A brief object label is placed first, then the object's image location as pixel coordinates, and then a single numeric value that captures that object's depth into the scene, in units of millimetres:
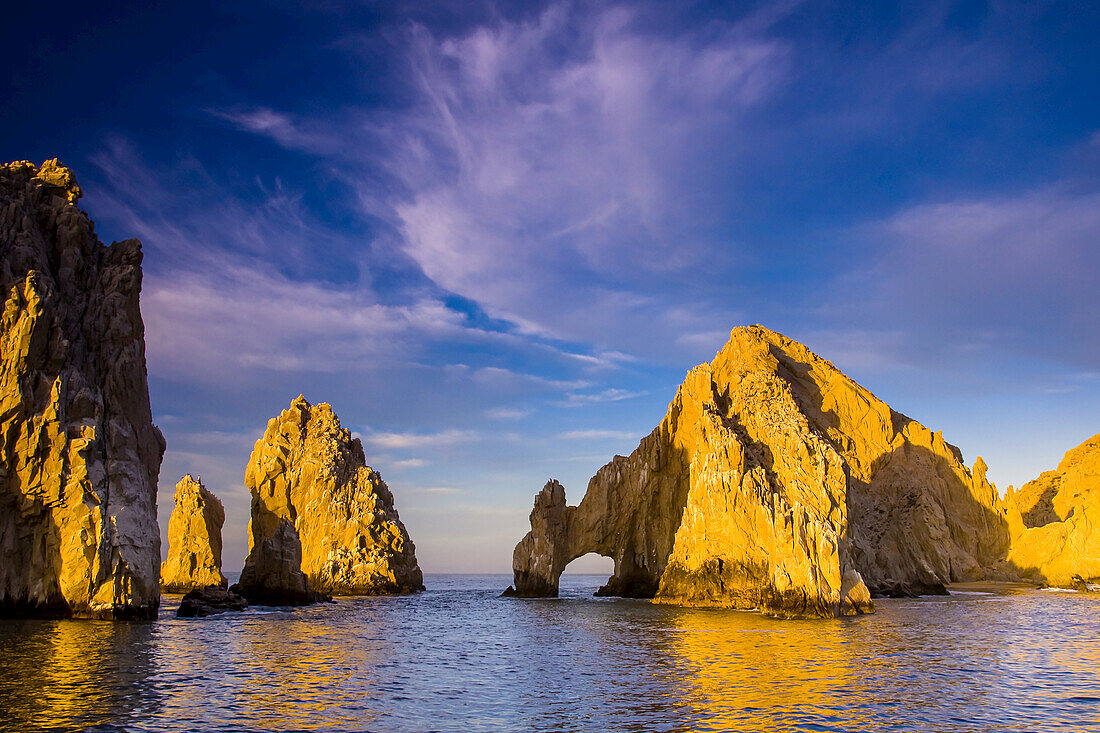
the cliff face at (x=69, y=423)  39406
